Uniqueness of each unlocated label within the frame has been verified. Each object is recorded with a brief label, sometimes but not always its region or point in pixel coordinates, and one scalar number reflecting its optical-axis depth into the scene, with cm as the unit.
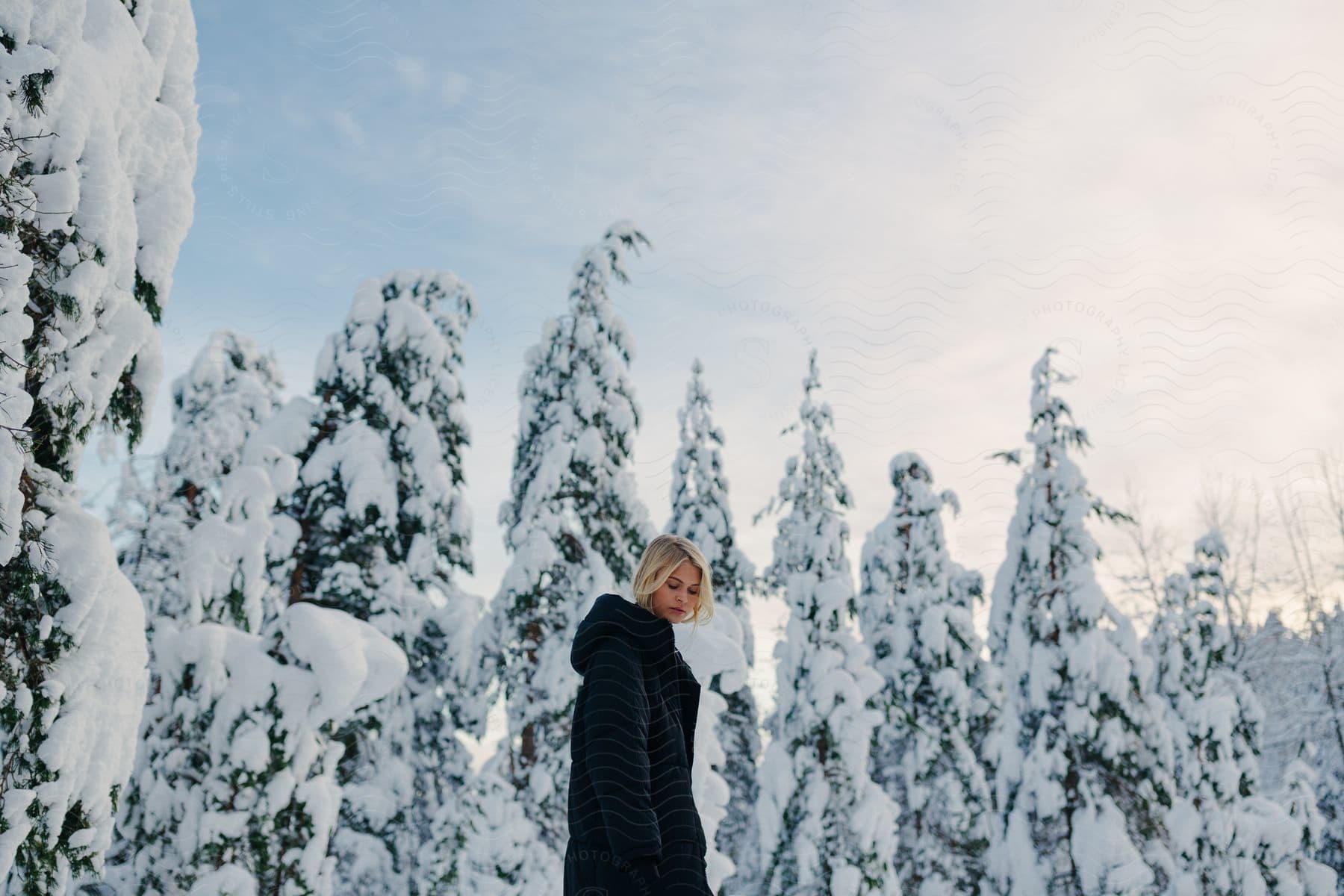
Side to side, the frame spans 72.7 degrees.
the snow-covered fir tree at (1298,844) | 1667
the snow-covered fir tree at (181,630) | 866
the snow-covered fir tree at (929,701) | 2045
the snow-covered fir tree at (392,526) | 1408
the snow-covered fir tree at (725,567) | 2452
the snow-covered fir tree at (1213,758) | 1622
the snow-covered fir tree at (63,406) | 438
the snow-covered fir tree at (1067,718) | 1555
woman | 267
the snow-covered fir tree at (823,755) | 1575
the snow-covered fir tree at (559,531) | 1309
